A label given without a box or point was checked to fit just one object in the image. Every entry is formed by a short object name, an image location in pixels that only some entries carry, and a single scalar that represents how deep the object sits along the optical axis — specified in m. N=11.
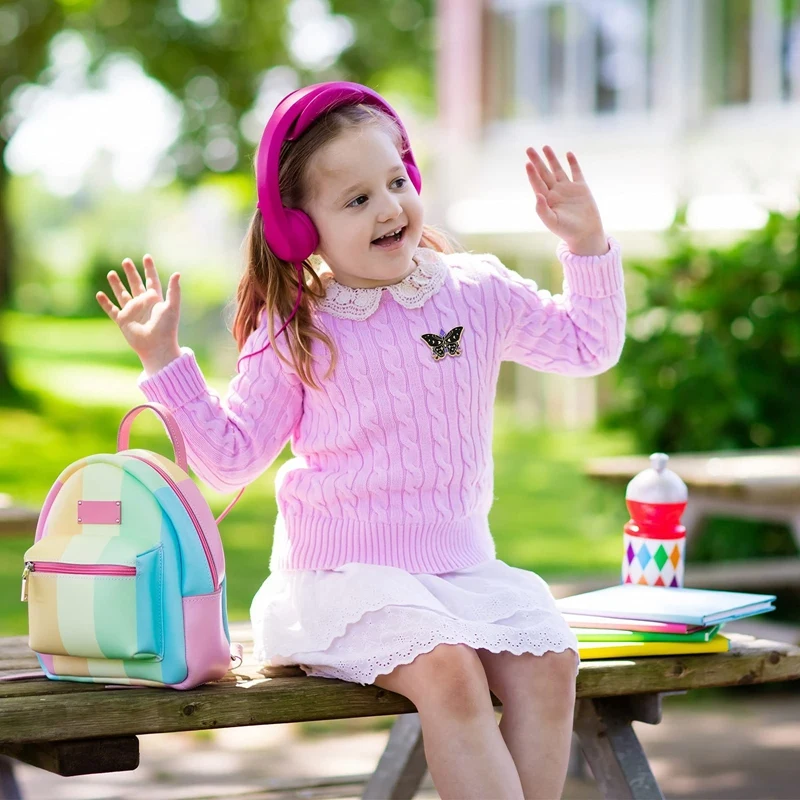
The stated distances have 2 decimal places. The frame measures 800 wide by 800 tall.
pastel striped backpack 4.49
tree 30.11
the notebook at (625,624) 5.28
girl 4.78
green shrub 10.45
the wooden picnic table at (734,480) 8.45
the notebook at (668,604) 5.25
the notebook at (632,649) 5.24
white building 22.10
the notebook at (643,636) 5.30
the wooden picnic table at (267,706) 4.46
